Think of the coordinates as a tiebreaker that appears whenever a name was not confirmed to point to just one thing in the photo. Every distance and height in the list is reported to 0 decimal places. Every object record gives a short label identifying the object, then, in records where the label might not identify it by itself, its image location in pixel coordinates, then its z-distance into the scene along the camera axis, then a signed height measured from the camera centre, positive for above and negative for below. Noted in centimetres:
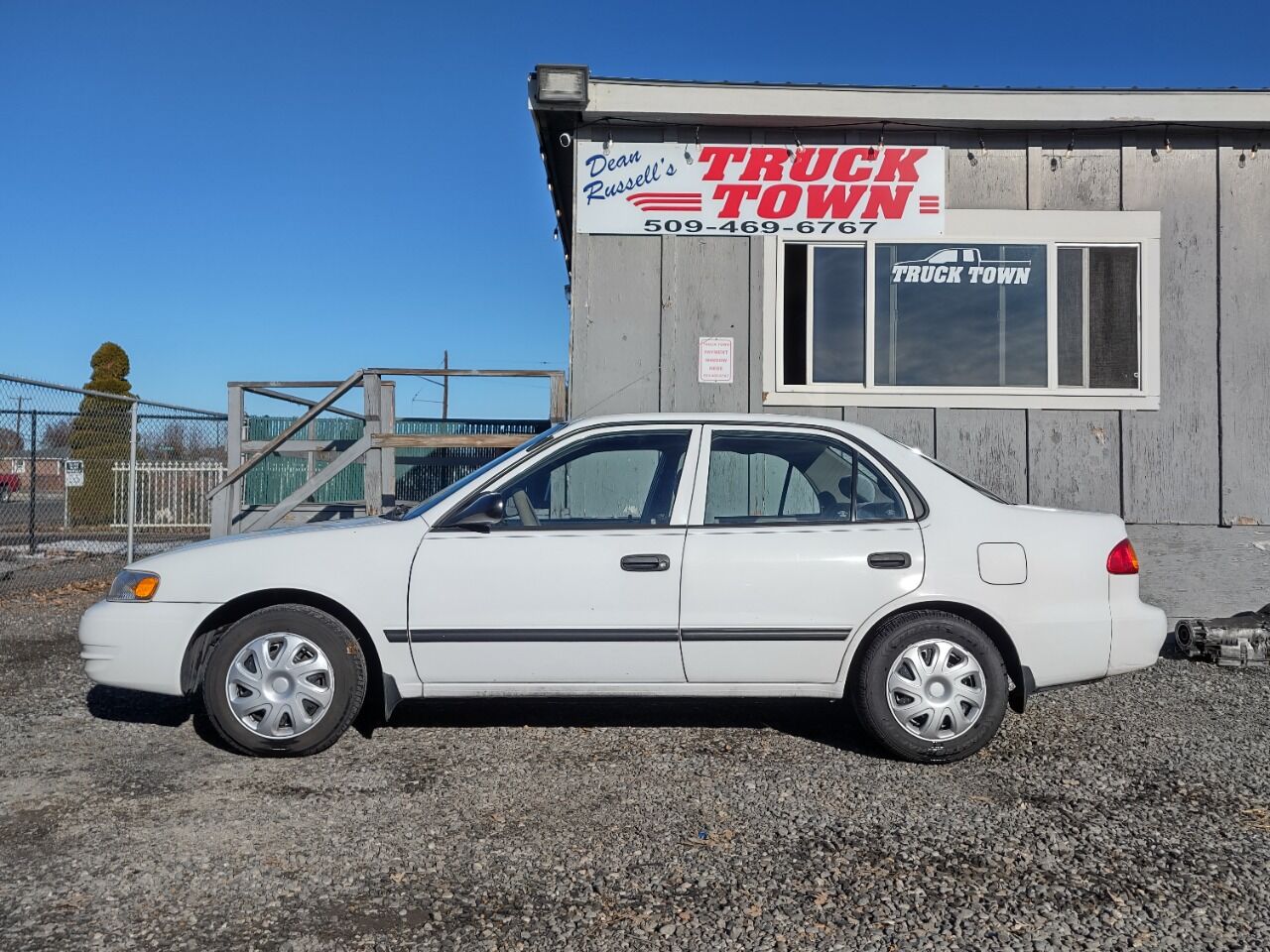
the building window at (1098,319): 723 +122
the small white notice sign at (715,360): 726 +92
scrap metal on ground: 636 -96
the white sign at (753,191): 727 +213
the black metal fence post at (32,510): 1076 -24
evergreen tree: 1156 +43
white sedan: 425 -54
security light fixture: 684 +272
